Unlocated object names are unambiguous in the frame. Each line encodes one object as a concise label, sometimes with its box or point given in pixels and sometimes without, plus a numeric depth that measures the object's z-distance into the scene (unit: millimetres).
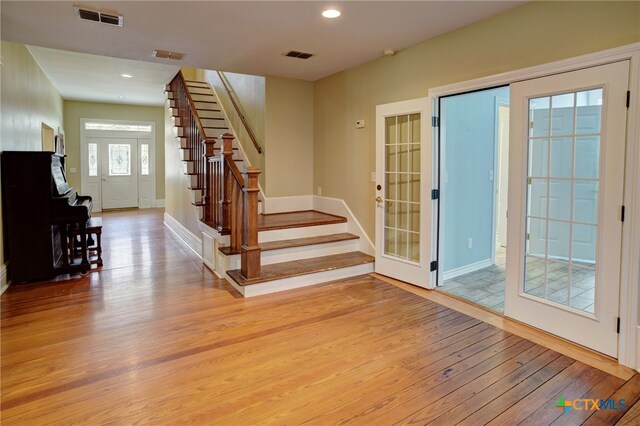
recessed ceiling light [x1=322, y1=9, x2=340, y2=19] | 3188
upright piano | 4082
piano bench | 4715
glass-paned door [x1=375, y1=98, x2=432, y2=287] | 4047
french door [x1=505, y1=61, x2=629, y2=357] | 2586
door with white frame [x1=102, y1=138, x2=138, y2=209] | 10672
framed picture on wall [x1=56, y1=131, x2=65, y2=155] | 8164
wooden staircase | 3969
